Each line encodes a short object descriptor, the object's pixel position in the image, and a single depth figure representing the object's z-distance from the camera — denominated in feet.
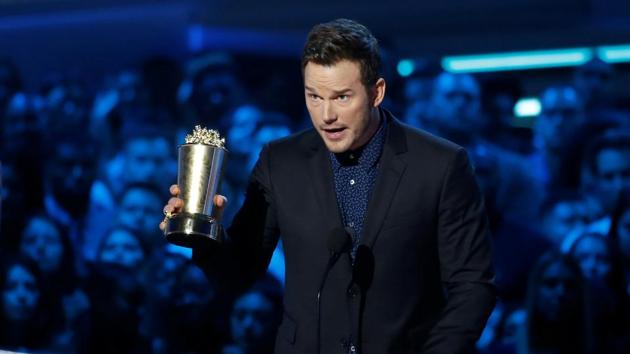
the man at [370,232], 40.64
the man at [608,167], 59.70
